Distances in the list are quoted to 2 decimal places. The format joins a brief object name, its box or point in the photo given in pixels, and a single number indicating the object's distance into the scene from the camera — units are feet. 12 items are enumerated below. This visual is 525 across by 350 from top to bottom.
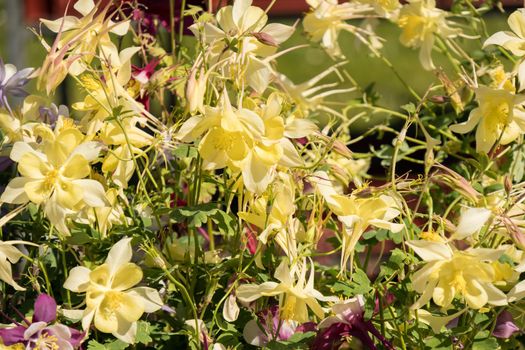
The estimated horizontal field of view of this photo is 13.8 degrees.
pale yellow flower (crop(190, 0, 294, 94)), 4.84
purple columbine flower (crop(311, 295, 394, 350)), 4.75
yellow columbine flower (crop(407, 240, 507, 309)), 4.61
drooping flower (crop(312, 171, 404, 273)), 4.77
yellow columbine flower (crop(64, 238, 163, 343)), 4.69
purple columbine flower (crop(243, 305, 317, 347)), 4.87
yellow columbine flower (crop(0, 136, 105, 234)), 4.67
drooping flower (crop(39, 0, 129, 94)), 4.74
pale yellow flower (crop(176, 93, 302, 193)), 4.62
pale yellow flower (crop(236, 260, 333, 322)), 4.71
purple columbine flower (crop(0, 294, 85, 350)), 4.70
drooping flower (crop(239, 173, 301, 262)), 4.79
